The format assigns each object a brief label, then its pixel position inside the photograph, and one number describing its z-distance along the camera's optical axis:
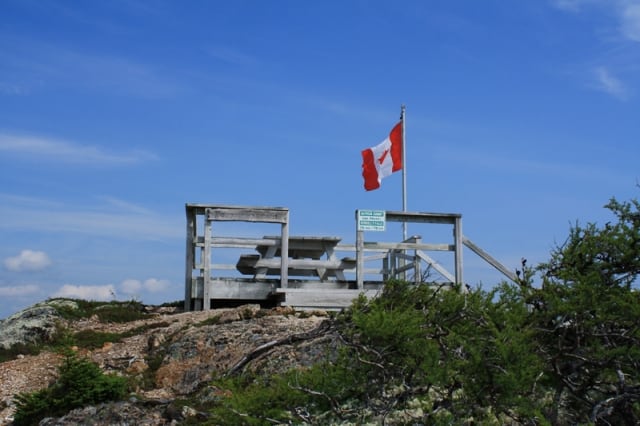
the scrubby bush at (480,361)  5.69
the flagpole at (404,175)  22.70
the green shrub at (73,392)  10.05
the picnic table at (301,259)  17.64
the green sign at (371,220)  17.56
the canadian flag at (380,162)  23.42
